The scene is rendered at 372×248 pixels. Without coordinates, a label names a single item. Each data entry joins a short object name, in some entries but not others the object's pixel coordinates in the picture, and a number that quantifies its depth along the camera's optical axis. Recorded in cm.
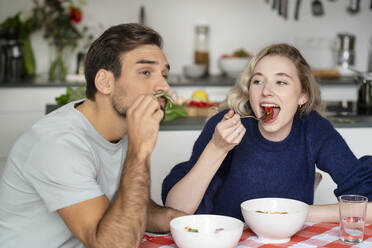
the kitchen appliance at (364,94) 305
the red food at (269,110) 192
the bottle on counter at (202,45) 487
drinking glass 144
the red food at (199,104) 327
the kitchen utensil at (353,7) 502
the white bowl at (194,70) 460
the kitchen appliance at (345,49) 495
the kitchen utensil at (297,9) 494
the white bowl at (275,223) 139
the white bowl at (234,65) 463
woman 189
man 135
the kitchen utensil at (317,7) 496
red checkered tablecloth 141
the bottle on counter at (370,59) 495
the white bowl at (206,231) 130
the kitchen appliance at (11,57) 443
